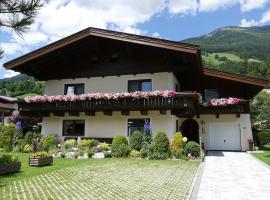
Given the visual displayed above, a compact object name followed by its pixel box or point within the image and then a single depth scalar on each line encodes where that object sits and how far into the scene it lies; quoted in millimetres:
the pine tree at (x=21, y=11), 8945
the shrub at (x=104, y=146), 19703
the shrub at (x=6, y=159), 12289
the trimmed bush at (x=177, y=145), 17734
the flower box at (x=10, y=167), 12011
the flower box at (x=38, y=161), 14039
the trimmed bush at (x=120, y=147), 18219
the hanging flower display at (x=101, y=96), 19516
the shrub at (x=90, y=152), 18375
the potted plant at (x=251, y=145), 24062
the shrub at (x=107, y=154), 18277
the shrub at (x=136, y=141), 18766
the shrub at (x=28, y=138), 21512
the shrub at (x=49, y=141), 21050
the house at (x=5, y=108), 36309
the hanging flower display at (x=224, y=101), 22750
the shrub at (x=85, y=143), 19736
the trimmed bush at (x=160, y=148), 17469
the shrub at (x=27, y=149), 20748
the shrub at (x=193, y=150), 17516
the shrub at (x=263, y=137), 27141
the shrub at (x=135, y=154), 17938
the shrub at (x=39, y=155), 14277
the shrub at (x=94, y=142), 20312
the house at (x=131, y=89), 20578
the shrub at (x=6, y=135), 21891
